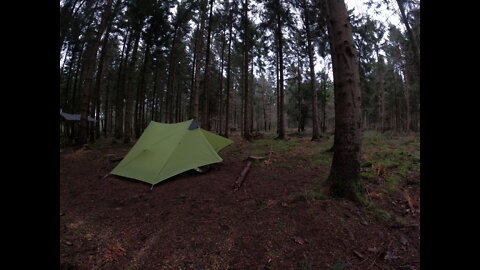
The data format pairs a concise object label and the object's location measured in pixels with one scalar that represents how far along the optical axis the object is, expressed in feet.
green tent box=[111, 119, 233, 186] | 18.85
